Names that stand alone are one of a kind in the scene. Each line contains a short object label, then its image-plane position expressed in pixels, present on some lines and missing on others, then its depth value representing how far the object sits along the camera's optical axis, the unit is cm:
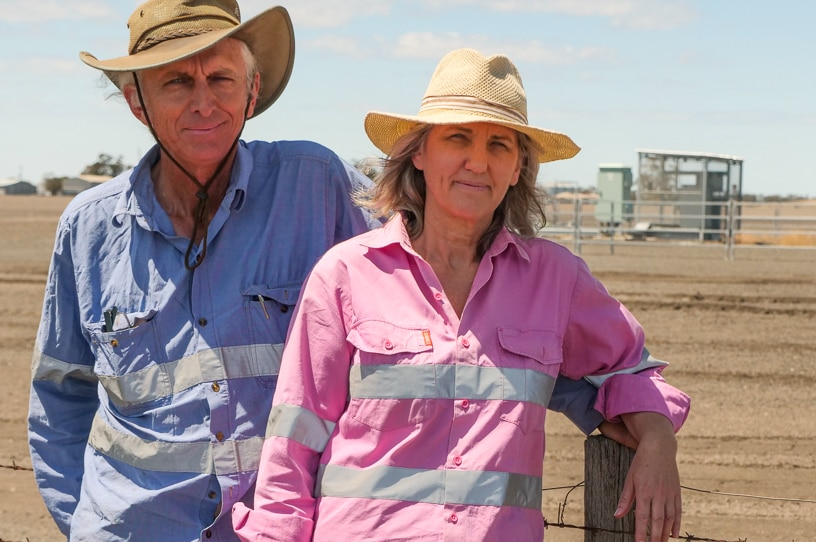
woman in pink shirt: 204
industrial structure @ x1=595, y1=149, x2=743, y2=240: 2372
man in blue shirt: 232
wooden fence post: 229
